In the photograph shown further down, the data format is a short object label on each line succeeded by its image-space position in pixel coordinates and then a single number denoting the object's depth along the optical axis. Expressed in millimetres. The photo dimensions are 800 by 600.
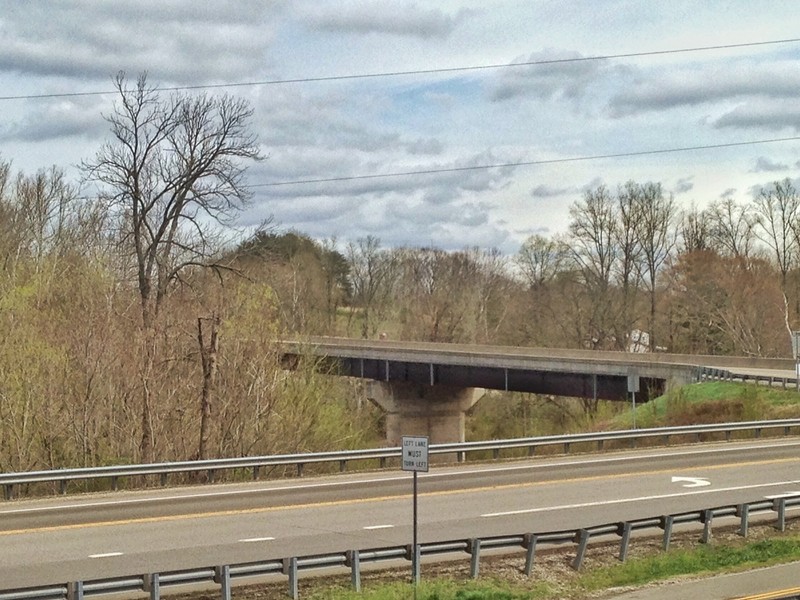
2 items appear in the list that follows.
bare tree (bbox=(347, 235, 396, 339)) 111300
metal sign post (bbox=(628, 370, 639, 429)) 43966
